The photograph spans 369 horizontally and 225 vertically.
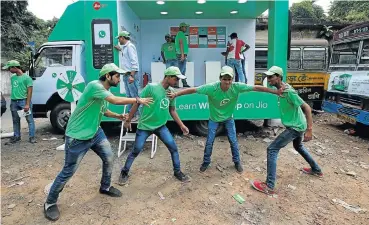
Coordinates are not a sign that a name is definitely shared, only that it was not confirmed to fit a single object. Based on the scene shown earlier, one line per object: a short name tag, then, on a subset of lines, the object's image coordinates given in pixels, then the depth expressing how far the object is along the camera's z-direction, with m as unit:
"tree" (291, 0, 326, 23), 25.90
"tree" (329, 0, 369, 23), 20.95
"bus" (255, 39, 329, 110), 10.07
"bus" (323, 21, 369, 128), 6.68
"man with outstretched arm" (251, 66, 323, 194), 3.94
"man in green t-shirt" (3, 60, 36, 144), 6.29
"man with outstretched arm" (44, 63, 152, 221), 3.30
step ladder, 5.36
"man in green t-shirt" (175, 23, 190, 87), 7.12
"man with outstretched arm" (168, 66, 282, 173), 4.31
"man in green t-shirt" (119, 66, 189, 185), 4.05
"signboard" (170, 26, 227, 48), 8.43
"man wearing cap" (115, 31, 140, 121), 5.53
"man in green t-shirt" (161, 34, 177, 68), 7.57
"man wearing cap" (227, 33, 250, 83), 7.37
